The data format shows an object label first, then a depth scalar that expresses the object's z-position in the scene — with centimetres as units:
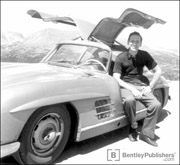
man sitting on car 362
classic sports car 225
